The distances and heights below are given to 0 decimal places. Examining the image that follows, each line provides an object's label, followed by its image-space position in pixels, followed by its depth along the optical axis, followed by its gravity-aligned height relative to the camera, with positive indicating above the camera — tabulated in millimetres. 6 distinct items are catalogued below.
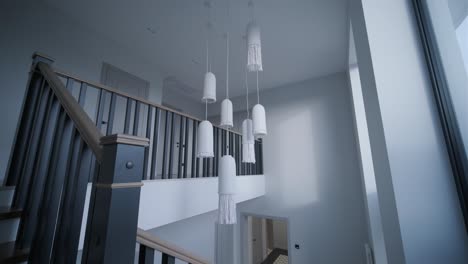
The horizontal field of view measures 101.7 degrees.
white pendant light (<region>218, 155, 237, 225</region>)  1597 -180
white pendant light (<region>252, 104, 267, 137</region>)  1812 +459
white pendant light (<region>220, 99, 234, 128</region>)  1829 +525
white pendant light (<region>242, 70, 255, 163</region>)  2098 +302
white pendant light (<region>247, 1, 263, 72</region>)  1634 +1039
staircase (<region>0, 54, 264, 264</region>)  586 -61
